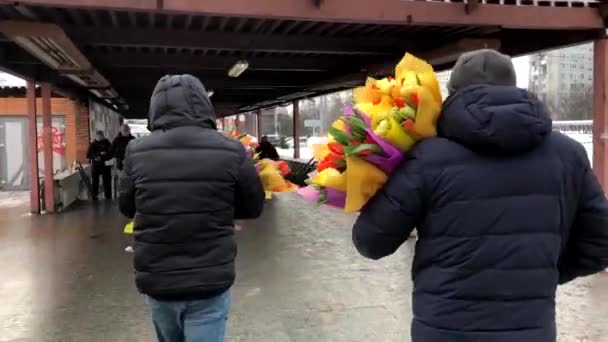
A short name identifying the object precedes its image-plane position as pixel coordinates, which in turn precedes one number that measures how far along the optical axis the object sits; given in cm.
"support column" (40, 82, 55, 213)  1146
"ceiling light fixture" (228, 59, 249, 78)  934
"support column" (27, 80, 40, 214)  1118
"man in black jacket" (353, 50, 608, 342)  174
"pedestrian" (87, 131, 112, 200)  1288
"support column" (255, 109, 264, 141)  2677
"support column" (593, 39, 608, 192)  676
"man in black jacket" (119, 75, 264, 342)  238
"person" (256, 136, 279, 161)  1169
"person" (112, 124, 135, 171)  1216
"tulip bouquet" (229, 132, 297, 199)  356
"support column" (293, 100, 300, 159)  2052
